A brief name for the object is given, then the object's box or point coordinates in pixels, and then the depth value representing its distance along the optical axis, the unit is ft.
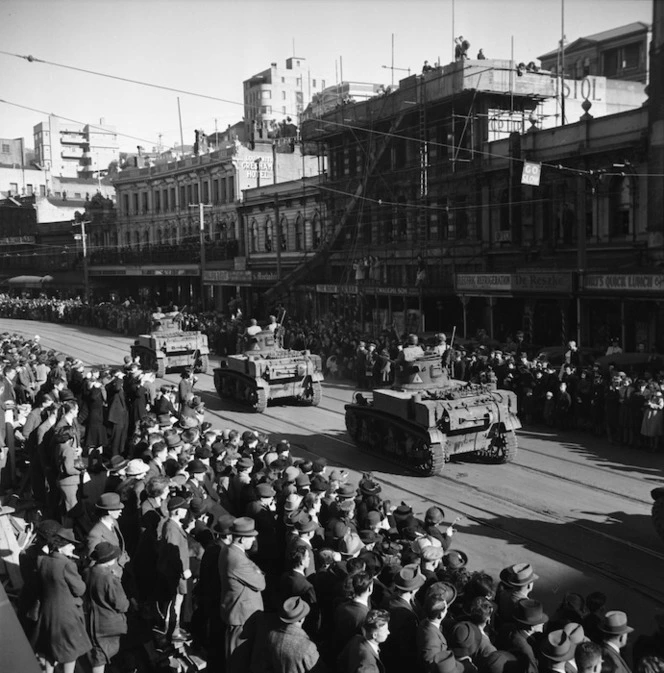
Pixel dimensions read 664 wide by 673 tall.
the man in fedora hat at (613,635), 17.76
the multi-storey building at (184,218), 180.24
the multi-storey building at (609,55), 146.51
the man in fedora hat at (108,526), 24.56
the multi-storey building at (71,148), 327.88
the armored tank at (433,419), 48.39
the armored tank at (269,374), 68.90
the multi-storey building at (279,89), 342.85
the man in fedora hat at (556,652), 17.53
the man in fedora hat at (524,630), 18.56
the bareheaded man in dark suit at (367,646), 17.75
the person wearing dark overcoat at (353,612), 19.63
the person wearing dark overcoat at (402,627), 19.29
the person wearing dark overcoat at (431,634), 18.30
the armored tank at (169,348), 89.56
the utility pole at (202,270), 158.30
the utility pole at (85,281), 188.96
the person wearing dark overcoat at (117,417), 47.34
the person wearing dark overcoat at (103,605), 22.31
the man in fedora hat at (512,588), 21.02
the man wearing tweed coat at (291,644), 18.07
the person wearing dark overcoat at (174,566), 24.49
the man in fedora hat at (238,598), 21.56
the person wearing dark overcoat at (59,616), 21.59
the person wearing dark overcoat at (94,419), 47.52
